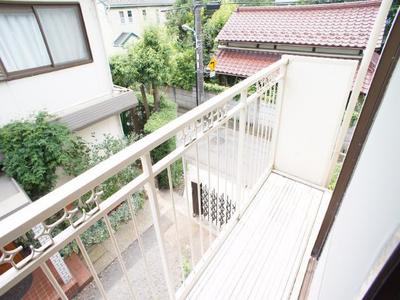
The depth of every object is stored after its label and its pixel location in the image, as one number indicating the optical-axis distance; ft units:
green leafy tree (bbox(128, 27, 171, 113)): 19.20
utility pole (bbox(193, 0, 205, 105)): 19.22
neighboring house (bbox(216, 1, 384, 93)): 18.85
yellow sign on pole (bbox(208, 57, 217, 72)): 22.70
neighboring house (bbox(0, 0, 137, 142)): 11.12
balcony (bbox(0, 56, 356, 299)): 2.02
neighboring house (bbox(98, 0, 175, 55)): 39.63
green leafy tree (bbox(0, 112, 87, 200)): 10.22
